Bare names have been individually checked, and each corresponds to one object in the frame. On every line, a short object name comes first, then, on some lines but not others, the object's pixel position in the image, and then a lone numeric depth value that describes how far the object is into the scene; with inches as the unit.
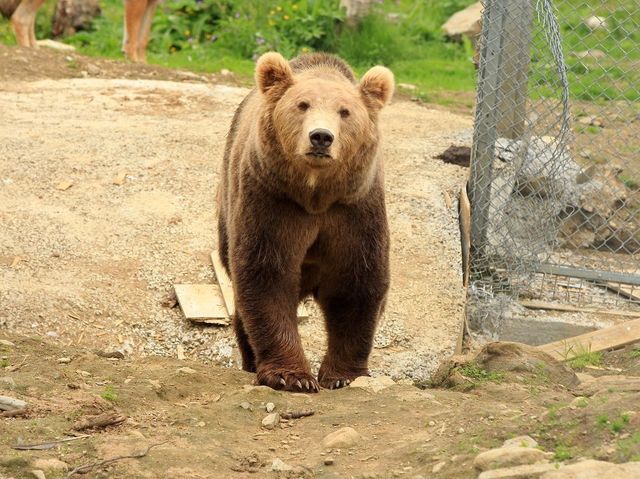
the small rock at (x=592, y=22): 1153.4
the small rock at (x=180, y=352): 526.5
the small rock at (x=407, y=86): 1000.2
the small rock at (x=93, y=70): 928.9
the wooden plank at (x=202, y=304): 552.1
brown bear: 403.5
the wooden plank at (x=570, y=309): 582.9
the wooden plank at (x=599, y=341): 510.9
